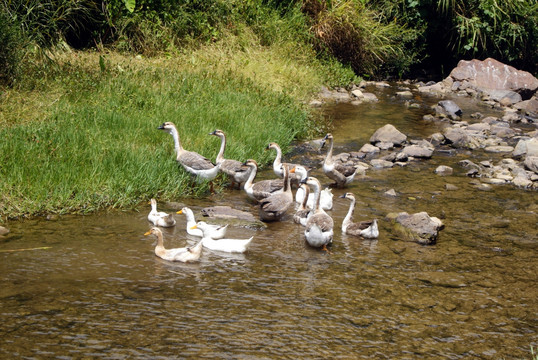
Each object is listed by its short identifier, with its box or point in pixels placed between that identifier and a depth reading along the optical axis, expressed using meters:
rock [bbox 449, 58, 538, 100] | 22.58
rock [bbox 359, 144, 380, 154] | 14.39
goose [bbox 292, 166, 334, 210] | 10.36
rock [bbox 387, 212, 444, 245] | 9.00
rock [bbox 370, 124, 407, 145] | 15.13
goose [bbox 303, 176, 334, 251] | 8.34
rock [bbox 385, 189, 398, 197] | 11.36
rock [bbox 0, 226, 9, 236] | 7.80
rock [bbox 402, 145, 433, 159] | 14.16
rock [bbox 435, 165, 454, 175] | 13.13
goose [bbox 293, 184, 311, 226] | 9.59
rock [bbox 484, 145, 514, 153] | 15.44
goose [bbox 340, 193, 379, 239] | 8.93
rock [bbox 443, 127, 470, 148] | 15.70
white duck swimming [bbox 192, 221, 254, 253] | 8.00
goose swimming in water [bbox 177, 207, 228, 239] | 8.36
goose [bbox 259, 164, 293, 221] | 9.51
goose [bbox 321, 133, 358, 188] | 11.55
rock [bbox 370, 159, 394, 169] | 13.40
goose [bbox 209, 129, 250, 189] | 10.64
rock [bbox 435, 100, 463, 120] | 18.94
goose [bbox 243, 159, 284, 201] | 10.23
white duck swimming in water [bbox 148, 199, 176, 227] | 8.72
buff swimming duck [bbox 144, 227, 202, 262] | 7.56
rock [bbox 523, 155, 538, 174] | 13.23
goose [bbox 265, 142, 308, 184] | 11.36
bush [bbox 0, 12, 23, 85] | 12.67
